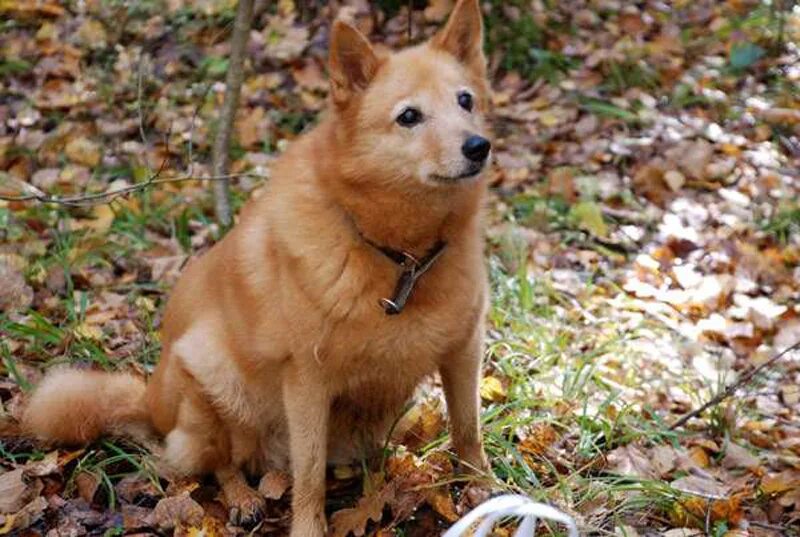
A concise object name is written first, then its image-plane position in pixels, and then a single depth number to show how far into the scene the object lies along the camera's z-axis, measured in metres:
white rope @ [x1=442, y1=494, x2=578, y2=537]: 3.58
